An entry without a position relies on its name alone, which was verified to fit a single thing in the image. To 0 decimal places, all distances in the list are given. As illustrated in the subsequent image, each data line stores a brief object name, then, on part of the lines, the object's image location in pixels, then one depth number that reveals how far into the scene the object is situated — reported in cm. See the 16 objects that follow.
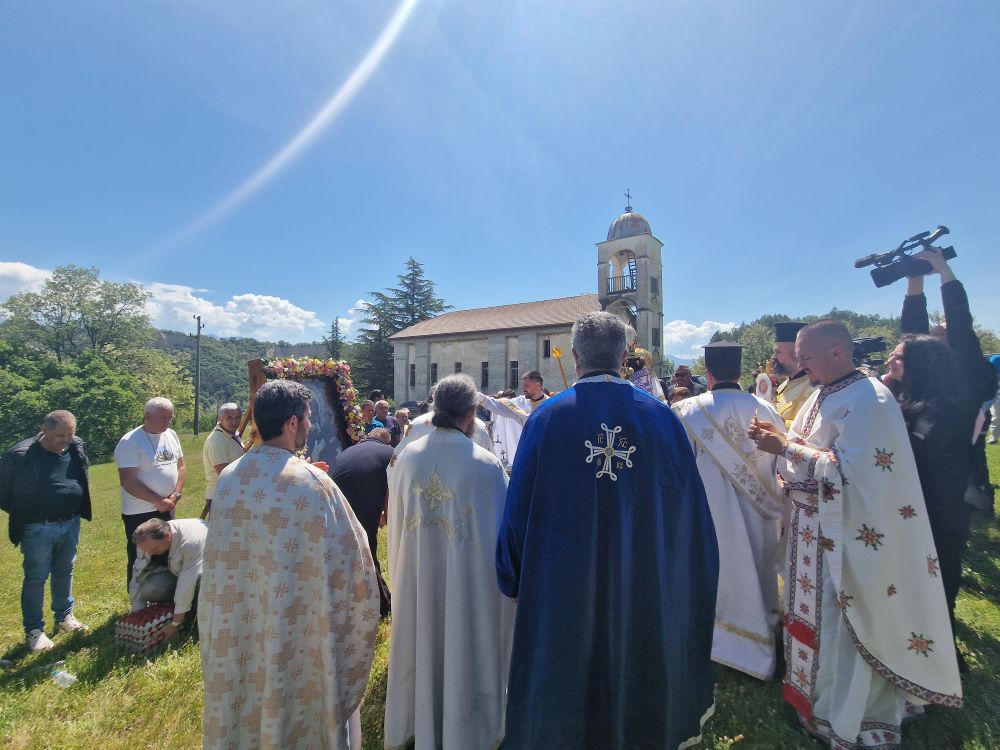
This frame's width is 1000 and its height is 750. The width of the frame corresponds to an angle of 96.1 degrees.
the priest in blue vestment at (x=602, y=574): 203
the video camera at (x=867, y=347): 469
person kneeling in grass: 414
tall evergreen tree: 4262
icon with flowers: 615
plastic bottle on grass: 362
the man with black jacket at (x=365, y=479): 395
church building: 2792
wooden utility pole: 3048
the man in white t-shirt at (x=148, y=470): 470
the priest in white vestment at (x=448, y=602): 250
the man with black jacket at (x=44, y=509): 425
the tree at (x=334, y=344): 4809
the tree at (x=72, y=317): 3847
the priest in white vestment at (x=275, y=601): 227
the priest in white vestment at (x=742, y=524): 338
